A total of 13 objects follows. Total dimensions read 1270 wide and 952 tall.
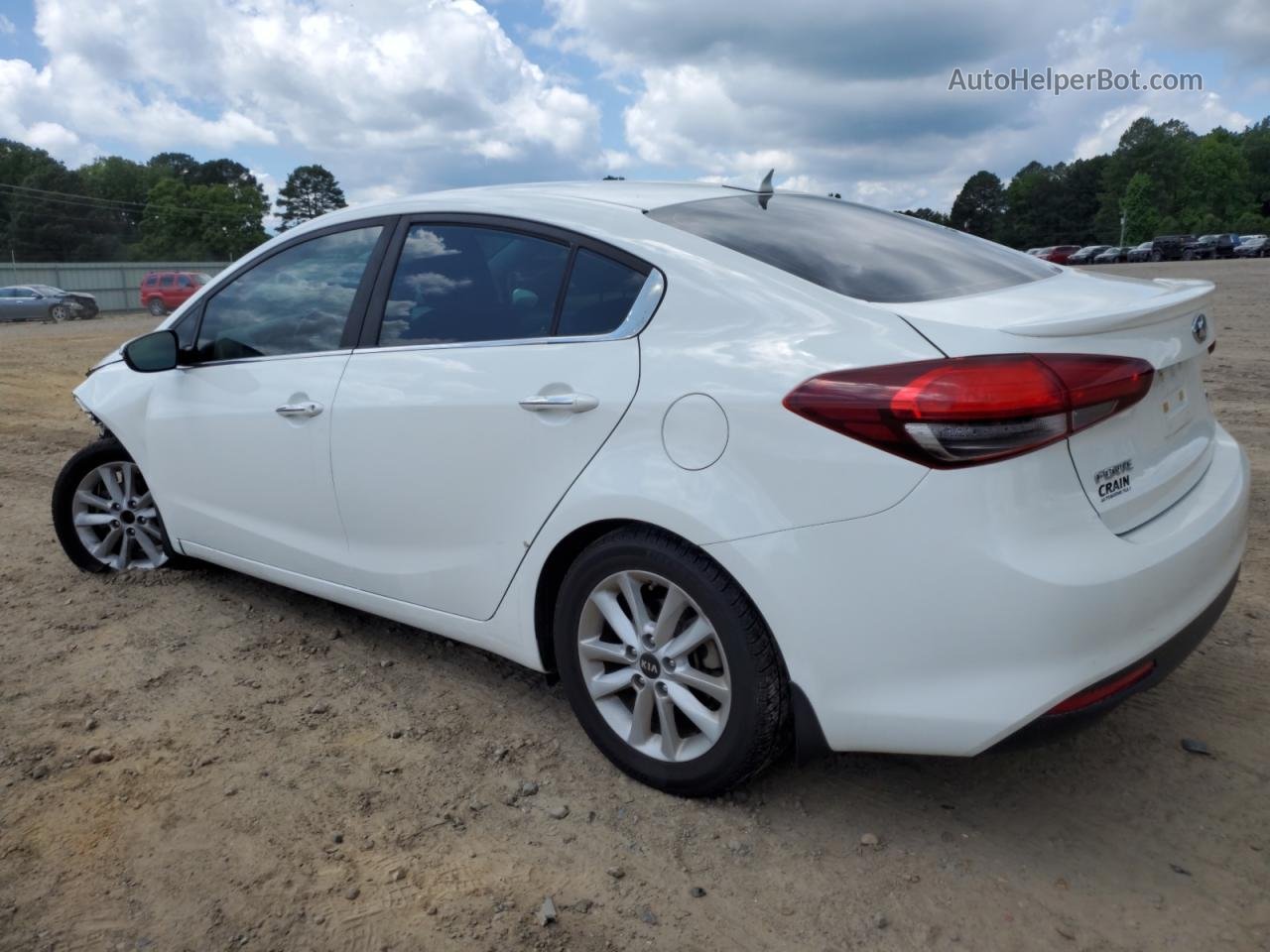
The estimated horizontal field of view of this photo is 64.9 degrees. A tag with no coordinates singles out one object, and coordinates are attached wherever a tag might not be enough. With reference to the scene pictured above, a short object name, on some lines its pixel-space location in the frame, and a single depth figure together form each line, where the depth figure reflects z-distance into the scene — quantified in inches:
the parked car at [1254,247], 2213.3
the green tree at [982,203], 4072.3
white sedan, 85.5
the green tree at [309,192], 3853.3
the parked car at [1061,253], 2246.2
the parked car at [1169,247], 2379.4
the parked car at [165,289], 1342.3
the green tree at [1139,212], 3651.6
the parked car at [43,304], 1273.4
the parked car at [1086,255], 2483.8
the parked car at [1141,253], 2456.1
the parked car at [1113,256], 2508.2
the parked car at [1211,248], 2277.3
